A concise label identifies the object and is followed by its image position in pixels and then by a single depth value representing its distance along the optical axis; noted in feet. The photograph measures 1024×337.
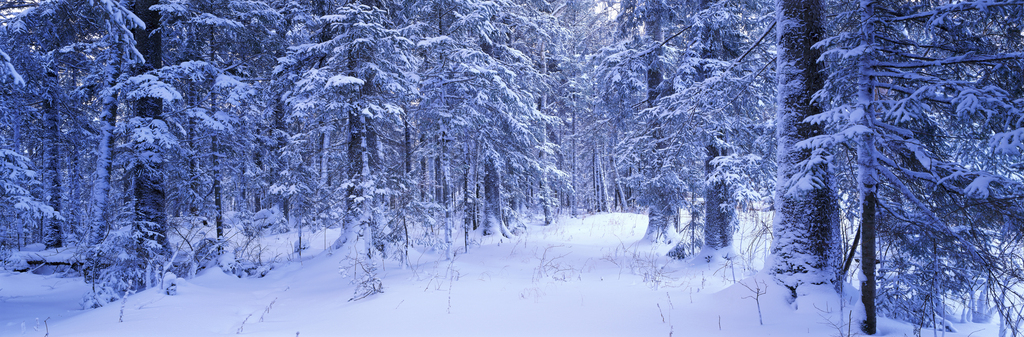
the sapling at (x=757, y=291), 15.19
